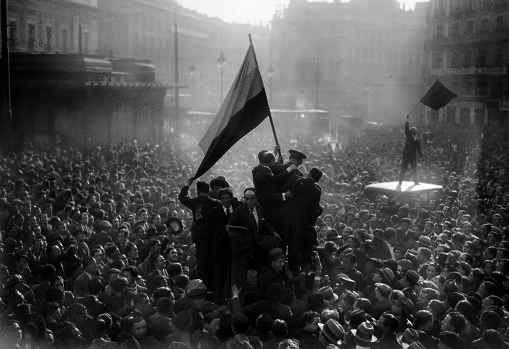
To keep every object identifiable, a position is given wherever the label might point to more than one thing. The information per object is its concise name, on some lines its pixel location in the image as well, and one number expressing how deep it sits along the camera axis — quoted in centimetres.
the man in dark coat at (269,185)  1005
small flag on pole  2325
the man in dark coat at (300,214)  1020
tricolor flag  1077
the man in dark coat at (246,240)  931
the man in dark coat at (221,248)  982
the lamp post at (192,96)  8471
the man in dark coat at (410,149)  2045
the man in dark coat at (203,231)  984
